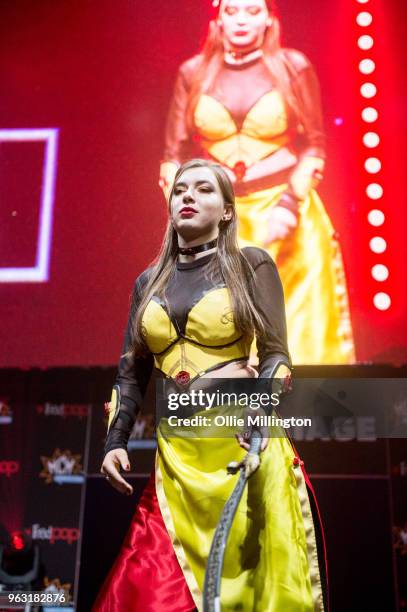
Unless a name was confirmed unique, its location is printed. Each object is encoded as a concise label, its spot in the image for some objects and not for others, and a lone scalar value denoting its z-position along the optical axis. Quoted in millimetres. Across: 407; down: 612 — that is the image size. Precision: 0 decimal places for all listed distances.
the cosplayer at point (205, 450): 1609
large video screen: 3102
